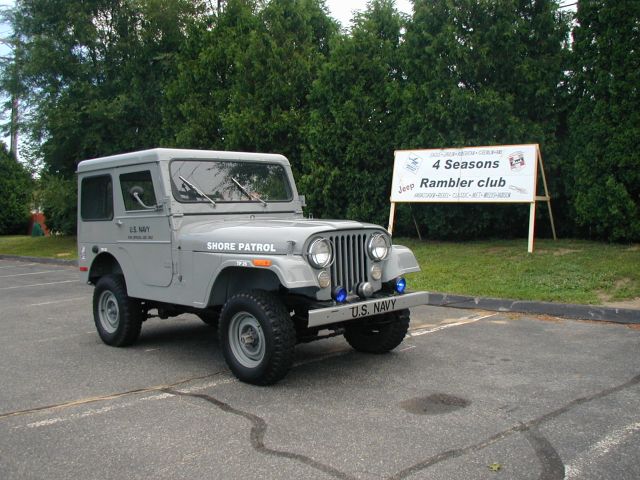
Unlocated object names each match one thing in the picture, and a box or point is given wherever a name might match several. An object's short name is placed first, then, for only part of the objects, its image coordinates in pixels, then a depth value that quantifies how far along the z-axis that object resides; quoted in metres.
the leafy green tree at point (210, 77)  17.19
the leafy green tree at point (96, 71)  20.55
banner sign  11.41
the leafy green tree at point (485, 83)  12.27
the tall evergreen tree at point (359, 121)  13.89
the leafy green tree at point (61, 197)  21.19
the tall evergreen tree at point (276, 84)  15.62
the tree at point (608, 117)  10.86
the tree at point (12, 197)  34.84
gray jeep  5.25
